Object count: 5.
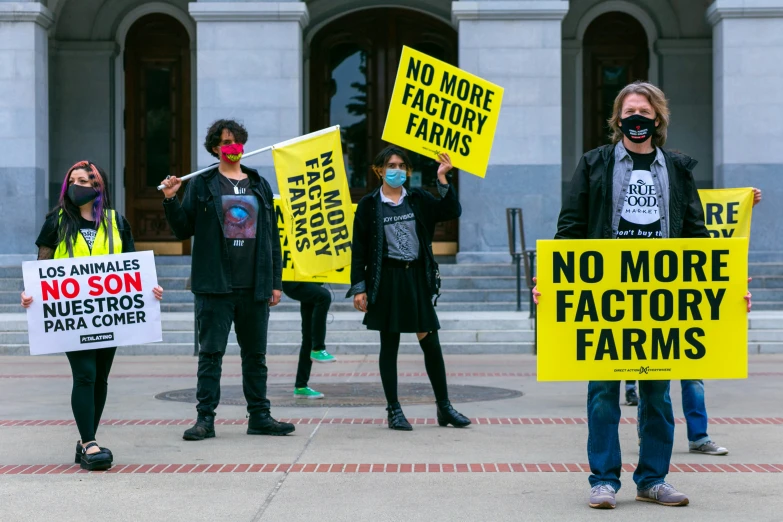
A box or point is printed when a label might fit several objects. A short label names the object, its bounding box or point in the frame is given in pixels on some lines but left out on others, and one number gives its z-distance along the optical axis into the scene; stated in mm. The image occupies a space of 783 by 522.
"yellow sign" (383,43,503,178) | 9742
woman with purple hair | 7156
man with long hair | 5922
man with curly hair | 8289
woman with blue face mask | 8609
